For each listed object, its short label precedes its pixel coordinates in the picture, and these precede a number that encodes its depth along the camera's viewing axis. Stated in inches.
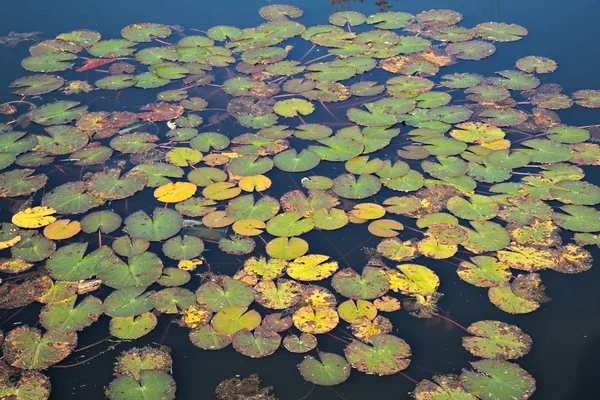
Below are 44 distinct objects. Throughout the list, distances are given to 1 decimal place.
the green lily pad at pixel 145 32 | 268.1
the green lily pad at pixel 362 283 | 151.6
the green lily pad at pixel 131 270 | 155.9
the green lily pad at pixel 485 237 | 164.6
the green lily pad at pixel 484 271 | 155.5
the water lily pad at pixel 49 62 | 249.3
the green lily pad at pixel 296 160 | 192.2
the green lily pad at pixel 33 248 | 164.9
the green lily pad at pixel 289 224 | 169.2
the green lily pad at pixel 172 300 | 149.3
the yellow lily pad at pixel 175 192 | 182.5
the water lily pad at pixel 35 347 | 138.3
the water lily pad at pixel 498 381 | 129.4
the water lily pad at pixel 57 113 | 218.2
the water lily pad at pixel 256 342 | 138.3
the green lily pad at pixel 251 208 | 174.9
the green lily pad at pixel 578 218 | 170.4
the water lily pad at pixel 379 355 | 134.6
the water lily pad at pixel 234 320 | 143.8
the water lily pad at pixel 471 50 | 249.3
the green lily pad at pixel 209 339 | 140.2
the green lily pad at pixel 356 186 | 181.5
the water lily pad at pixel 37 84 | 234.7
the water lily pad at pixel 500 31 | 261.9
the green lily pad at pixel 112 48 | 256.7
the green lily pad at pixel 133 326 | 143.6
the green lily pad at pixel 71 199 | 180.1
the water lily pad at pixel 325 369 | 132.9
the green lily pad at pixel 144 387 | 130.7
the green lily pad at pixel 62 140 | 204.2
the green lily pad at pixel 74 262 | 158.9
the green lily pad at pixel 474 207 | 174.1
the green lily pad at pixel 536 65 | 240.1
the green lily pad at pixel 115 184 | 184.1
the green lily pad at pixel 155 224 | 170.2
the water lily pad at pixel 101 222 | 173.2
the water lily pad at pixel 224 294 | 149.6
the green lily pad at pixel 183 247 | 163.9
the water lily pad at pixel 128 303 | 148.3
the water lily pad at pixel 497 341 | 138.4
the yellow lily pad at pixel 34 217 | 175.1
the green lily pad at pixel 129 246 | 164.9
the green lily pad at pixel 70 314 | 145.7
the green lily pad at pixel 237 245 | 164.9
